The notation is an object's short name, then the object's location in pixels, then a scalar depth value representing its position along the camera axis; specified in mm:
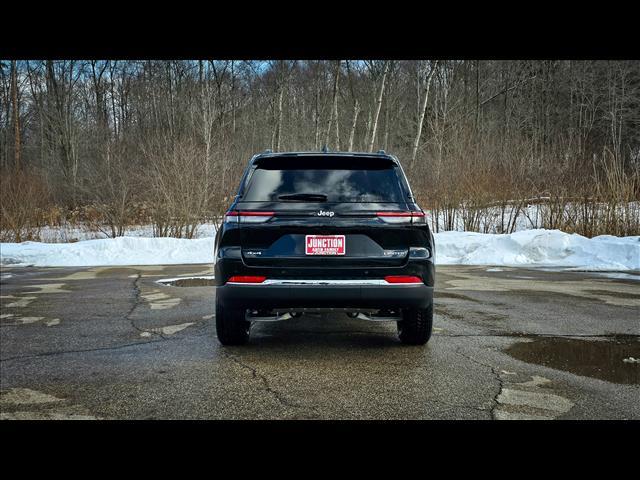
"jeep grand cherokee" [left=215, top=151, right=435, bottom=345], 4406
